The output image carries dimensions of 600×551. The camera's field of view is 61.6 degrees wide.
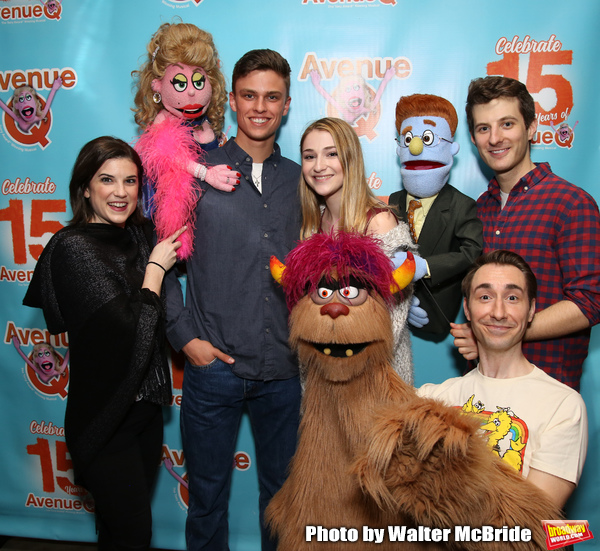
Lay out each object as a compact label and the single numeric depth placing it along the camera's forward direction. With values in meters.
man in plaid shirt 1.86
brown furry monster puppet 1.27
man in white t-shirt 1.48
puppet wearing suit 2.03
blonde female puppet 2.05
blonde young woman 1.91
